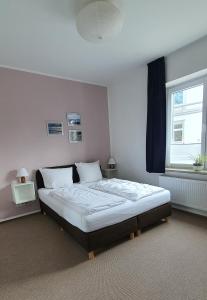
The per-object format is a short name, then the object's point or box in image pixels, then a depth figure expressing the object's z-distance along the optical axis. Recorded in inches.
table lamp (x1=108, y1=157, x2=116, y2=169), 168.6
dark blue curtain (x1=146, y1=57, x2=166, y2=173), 122.2
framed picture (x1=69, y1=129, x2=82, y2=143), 151.9
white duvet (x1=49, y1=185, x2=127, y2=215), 82.2
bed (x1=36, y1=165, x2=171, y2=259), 75.7
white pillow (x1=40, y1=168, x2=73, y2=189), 128.0
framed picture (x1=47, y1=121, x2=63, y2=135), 140.1
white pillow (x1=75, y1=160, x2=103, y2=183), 143.9
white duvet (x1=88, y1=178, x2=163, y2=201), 96.9
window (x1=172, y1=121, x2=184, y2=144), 124.9
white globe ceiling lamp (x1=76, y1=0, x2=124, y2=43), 64.2
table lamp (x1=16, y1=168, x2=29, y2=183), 120.2
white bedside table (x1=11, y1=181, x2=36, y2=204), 119.3
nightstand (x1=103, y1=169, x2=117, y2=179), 165.8
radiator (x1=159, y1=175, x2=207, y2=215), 105.3
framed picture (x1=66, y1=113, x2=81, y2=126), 150.0
